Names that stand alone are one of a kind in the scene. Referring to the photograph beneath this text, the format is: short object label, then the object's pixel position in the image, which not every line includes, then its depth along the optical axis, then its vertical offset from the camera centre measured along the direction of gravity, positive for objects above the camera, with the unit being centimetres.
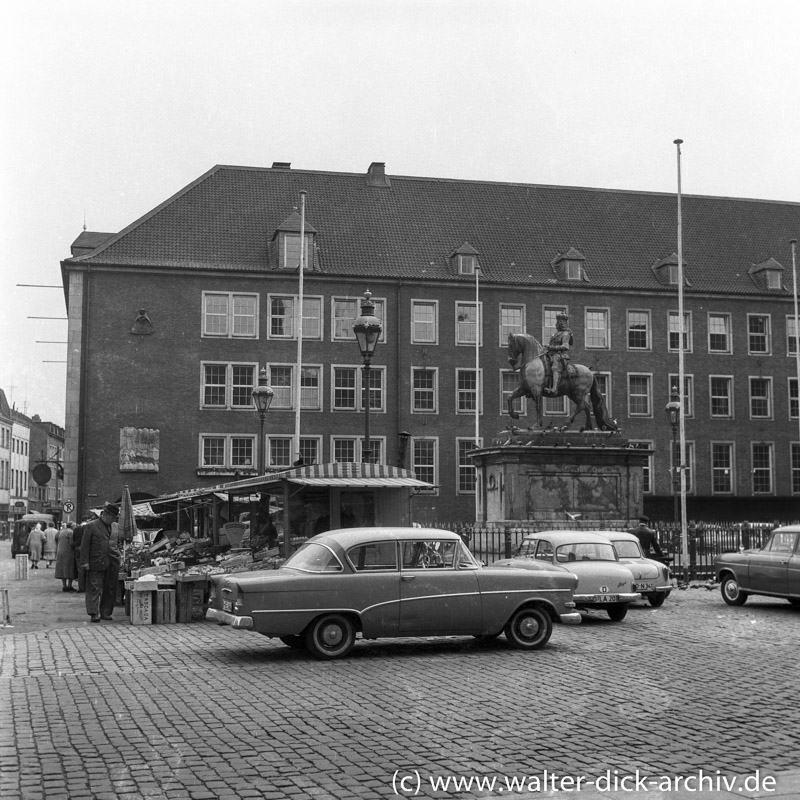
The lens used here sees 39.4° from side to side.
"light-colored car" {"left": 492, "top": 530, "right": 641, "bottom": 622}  1808 -90
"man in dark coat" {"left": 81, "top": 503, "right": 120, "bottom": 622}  1852 -92
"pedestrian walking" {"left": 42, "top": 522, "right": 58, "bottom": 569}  4231 -150
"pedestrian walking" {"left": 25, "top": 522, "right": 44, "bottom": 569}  4028 -136
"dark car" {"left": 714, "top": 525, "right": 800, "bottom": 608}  1958 -111
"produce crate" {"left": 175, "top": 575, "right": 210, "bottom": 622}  1867 -148
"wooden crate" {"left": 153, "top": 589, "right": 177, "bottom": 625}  1842 -164
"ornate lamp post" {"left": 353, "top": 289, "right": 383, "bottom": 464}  2130 +329
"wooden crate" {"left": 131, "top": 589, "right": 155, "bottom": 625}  1822 -162
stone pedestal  3016 +84
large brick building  5150 +892
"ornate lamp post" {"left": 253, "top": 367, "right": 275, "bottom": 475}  3209 +321
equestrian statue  3228 +396
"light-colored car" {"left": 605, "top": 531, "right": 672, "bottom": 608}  2000 -109
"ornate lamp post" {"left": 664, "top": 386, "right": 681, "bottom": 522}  3431 +302
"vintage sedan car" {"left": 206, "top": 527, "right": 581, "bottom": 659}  1340 -107
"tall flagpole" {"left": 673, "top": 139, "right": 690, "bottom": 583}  2944 +110
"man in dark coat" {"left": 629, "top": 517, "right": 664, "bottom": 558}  2468 -69
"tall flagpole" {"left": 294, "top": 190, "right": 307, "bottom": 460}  3931 +725
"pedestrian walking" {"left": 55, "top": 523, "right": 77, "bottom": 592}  2631 -119
